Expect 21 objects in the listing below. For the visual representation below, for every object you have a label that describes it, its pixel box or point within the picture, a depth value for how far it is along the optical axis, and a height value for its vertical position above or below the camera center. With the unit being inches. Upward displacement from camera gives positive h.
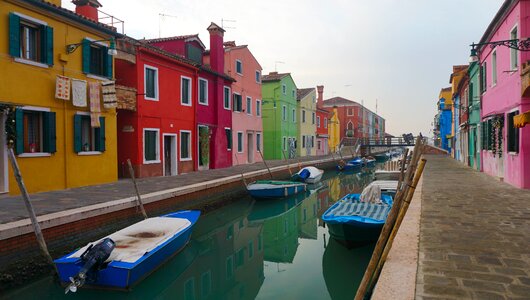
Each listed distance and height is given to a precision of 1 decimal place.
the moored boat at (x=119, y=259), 236.8 -75.1
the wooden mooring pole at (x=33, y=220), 257.4 -49.3
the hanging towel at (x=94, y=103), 508.4 +65.6
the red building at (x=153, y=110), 600.7 +70.1
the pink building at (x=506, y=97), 420.2 +66.6
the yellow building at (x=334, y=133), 1974.2 +84.3
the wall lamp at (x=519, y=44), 398.0 +114.4
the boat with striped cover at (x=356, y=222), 313.3 -63.8
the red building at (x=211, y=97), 778.2 +121.5
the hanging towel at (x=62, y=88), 453.2 +79.4
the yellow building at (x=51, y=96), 402.6 +65.3
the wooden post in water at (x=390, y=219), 158.9 -35.6
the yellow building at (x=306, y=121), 1466.5 +117.9
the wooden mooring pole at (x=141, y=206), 383.4 -59.5
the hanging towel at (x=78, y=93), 482.3 +77.1
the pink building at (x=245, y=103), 962.1 +131.4
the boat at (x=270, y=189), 637.3 -71.8
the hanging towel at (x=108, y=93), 530.3 +83.0
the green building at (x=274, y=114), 1248.2 +118.5
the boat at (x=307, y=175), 875.4 -65.8
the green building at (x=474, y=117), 716.7 +64.1
